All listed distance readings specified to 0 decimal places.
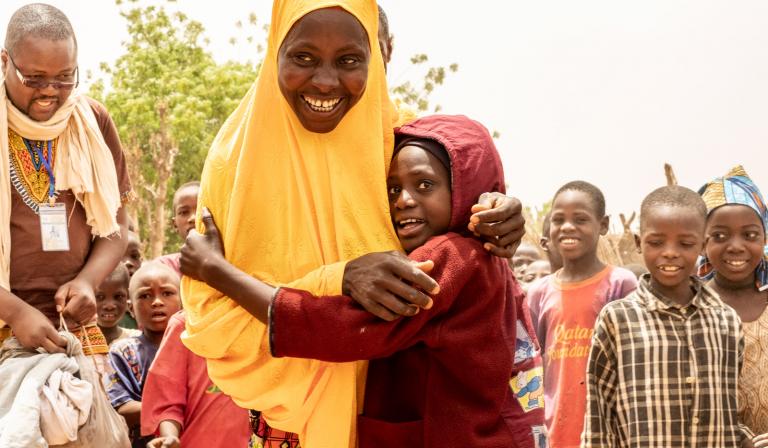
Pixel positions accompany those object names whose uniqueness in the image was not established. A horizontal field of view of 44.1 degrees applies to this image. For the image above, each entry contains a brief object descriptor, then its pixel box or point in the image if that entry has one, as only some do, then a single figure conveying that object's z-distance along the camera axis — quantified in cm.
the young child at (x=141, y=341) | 518
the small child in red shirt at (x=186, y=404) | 453
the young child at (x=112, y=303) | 597
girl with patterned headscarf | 489
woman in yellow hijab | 287
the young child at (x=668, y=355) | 431
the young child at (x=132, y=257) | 711
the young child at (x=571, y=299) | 569
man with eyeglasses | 366
